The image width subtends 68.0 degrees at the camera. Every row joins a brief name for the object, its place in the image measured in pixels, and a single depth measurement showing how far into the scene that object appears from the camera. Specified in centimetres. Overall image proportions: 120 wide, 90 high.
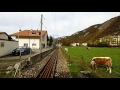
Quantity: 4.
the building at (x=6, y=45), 1232
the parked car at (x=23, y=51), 1394
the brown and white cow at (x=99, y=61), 706
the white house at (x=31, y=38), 2762
